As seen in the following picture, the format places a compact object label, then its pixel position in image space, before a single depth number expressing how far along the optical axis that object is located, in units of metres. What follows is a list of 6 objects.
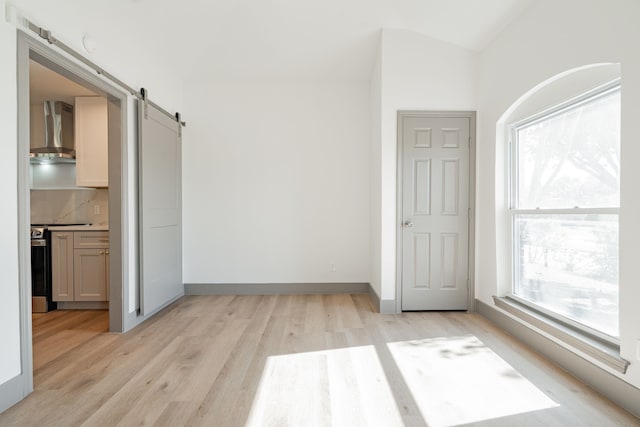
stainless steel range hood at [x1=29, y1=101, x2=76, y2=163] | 4.05
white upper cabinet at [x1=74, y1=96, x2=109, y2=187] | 3.88
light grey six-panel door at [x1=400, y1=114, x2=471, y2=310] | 3.65
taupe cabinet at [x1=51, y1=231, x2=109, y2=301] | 3.73
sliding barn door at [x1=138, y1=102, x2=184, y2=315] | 3.32
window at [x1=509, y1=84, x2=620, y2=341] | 2.14
